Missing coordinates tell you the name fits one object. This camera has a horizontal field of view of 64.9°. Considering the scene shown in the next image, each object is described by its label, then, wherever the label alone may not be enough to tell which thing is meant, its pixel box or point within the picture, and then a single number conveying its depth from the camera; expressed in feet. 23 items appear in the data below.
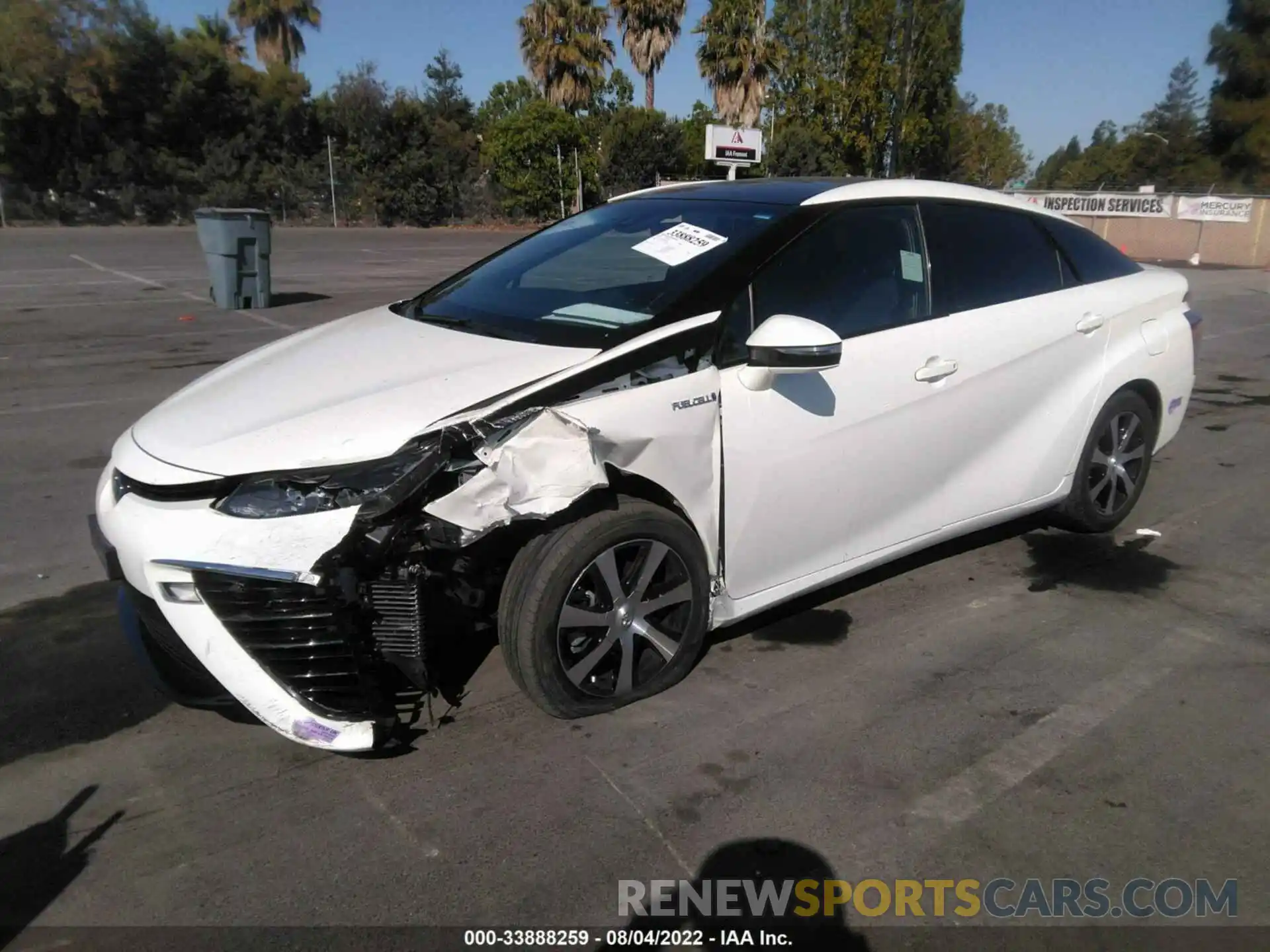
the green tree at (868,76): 113.50
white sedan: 9.00
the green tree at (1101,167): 242.37
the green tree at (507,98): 161.07
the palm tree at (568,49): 120.37
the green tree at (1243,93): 157.38
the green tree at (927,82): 111.65
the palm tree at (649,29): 117.29
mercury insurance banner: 81.76
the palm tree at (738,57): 113.19
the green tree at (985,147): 208.64
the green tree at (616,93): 130.41
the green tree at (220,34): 133.49
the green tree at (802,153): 118.01
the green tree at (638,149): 116.47
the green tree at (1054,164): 359.25
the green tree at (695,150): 121.39
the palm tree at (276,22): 141.08
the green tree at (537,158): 115.55
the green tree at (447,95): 130.82
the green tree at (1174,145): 171.12
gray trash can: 39.45
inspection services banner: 87.04
